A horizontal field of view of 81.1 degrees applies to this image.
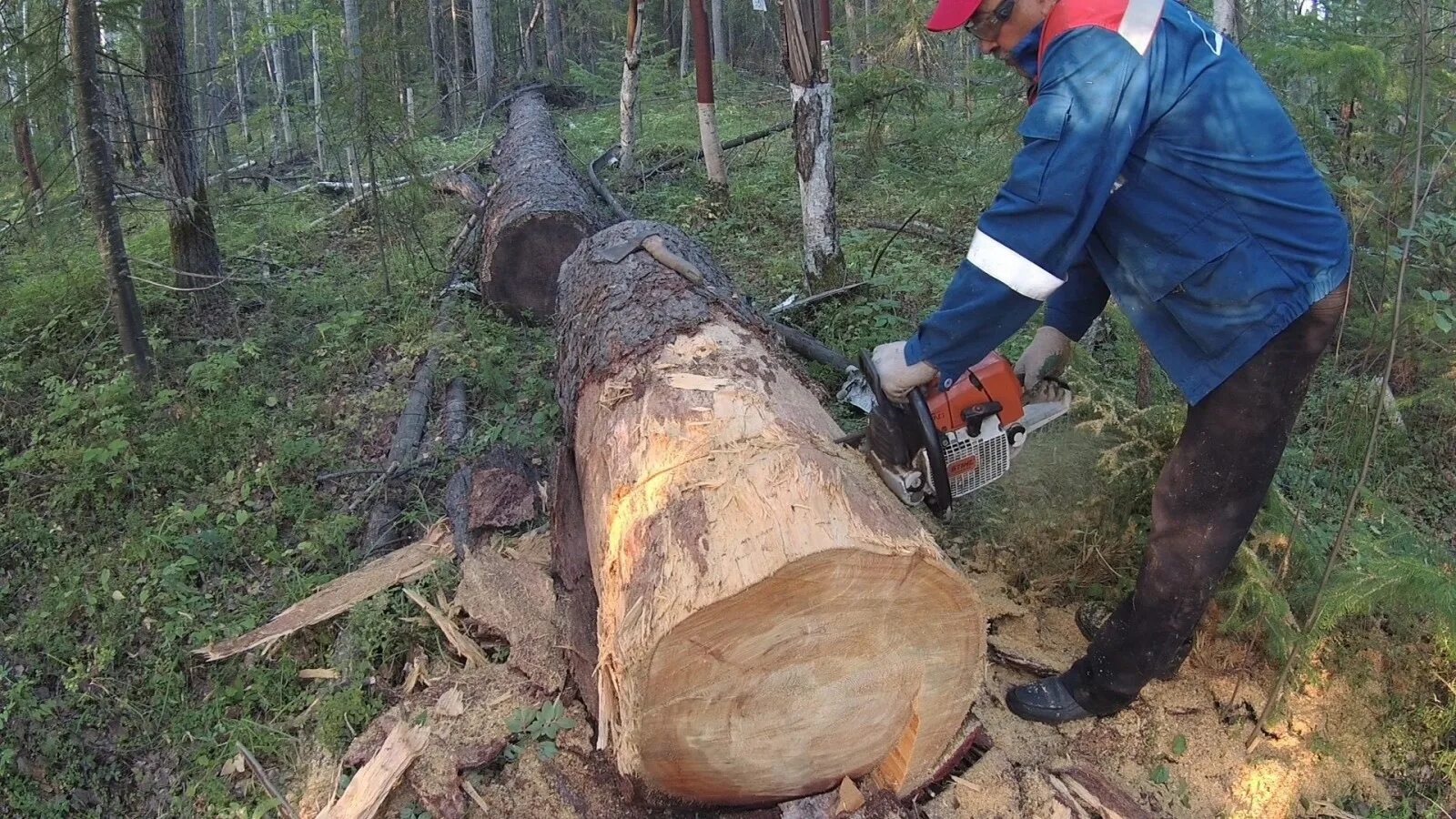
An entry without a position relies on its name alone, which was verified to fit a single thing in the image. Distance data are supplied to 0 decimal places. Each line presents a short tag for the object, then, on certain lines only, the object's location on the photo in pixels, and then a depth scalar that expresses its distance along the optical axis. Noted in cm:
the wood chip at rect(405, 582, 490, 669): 308
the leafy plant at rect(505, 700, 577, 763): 263
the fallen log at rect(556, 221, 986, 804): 196
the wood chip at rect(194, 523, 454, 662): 340
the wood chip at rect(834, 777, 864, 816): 236
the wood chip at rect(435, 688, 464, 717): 280
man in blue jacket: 205
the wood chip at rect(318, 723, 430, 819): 251
